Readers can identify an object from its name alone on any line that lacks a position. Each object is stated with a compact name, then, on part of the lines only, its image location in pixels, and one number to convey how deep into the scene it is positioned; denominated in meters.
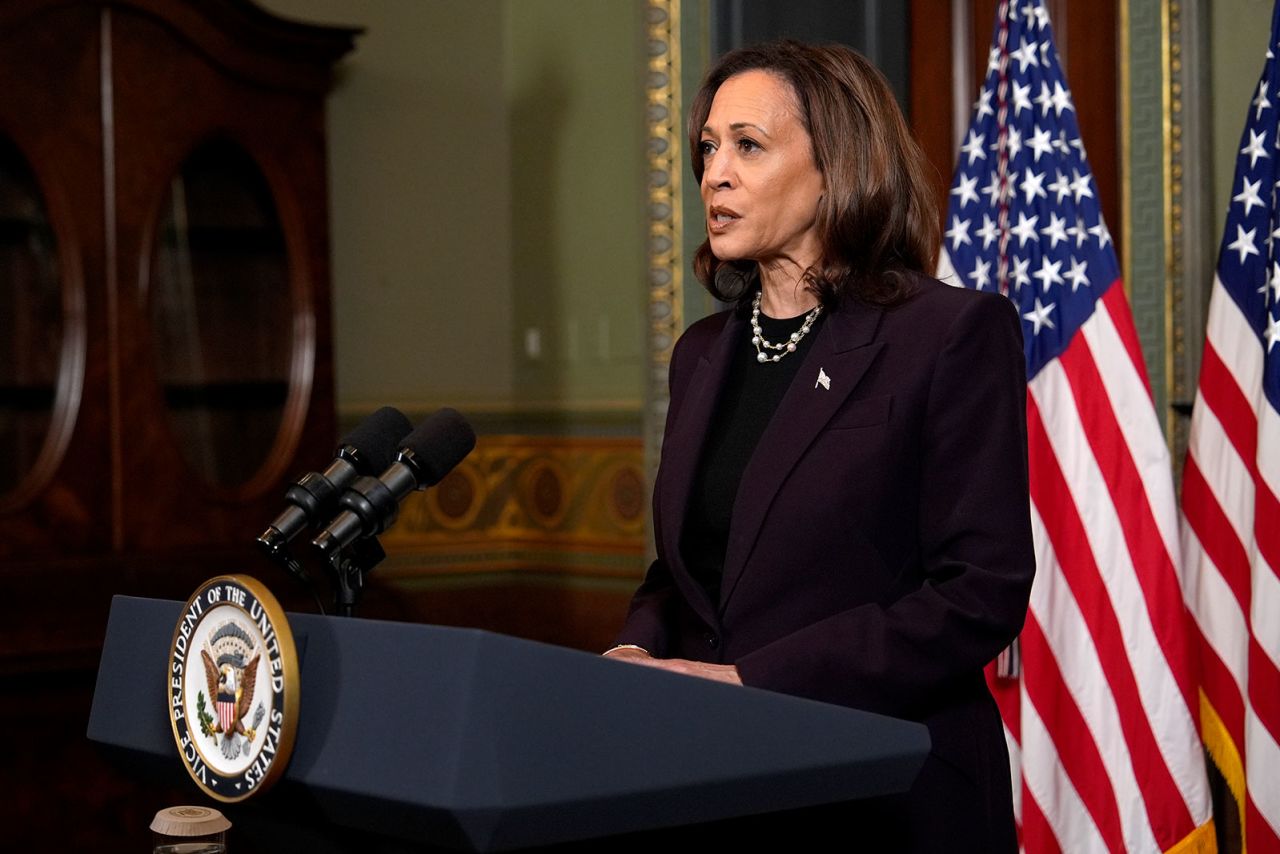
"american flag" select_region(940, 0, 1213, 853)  7.21
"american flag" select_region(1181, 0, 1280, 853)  7.13
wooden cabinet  9.63
